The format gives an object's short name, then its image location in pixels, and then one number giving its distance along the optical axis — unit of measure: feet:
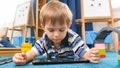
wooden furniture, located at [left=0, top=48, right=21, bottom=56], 5.86
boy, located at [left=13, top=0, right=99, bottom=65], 2.91
